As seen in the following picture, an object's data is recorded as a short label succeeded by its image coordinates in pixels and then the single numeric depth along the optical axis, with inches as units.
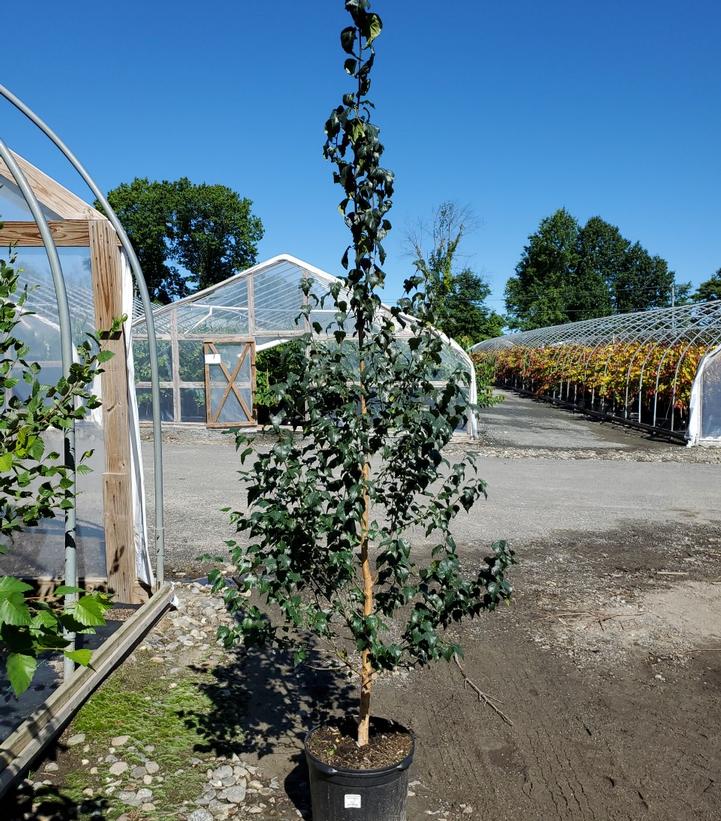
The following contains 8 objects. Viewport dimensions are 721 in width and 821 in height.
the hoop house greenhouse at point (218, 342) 666.8
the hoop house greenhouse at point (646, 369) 589.6
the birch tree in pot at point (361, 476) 108.1
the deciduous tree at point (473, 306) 1429.6
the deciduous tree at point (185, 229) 1825.8
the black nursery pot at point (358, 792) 111.0
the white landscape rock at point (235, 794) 129.2
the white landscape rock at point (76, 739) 144.5
